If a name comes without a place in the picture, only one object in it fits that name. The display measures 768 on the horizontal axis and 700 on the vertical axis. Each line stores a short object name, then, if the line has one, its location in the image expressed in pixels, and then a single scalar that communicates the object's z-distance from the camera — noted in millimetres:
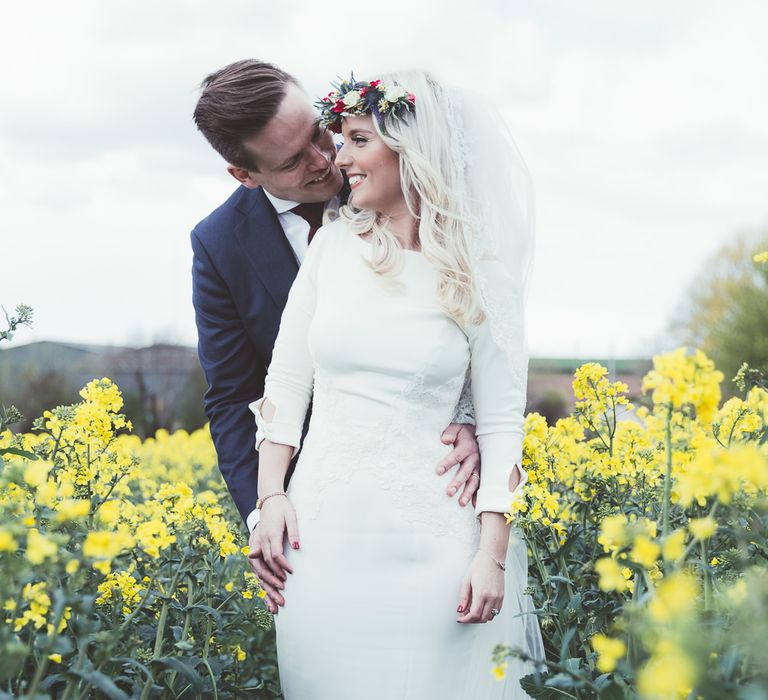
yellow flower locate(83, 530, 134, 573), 1339
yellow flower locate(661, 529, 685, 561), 1172
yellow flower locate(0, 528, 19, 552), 1310
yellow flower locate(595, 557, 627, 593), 1208
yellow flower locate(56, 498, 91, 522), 1396
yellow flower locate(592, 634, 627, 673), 1135
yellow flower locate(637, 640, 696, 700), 986
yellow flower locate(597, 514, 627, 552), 1235
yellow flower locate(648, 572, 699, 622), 1048
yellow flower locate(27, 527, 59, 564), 1320
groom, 3002
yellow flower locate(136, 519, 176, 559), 1907
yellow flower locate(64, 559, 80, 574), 1361
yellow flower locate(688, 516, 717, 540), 1203
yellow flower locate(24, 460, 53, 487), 1479
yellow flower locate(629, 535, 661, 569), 1146
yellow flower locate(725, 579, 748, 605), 1335
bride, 2354
